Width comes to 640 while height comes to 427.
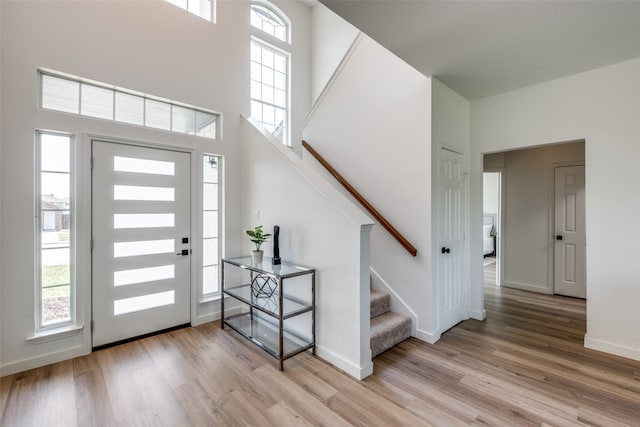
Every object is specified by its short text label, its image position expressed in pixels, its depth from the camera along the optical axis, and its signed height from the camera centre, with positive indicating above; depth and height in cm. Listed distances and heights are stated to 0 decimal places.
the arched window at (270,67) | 490 +257
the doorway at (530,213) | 445 -2
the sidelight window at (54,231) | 254 -18
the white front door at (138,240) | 281 -30
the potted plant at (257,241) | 302 -32
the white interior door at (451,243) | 307 -35
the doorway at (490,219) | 757 -20
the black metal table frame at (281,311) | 237 -89
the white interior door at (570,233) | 425 -32
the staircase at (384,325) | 263 -111
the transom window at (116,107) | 262 +109
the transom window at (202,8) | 354 +259
